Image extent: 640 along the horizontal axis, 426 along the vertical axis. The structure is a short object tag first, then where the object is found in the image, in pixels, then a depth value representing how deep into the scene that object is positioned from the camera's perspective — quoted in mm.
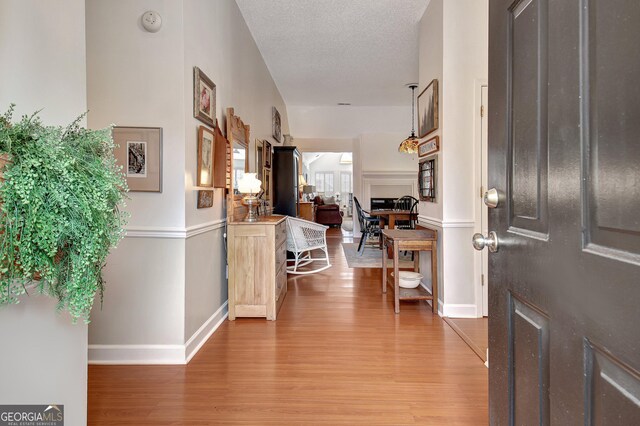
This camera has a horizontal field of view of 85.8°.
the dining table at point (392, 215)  5651
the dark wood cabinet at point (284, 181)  5359
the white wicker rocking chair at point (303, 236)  4272
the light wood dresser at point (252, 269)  3031
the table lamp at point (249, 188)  3178
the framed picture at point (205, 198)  2559
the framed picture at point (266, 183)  4543
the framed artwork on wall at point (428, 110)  3285
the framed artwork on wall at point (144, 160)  2283
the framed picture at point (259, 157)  4282
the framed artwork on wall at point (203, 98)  2414
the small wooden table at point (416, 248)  3256
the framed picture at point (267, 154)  4673
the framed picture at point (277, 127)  5684
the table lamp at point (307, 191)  11830
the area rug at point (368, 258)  5364
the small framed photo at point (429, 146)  3336
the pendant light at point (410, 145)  6402
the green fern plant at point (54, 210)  810
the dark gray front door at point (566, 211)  549
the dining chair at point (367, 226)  6191
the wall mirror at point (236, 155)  3070
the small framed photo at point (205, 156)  2537
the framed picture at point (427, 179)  3447
